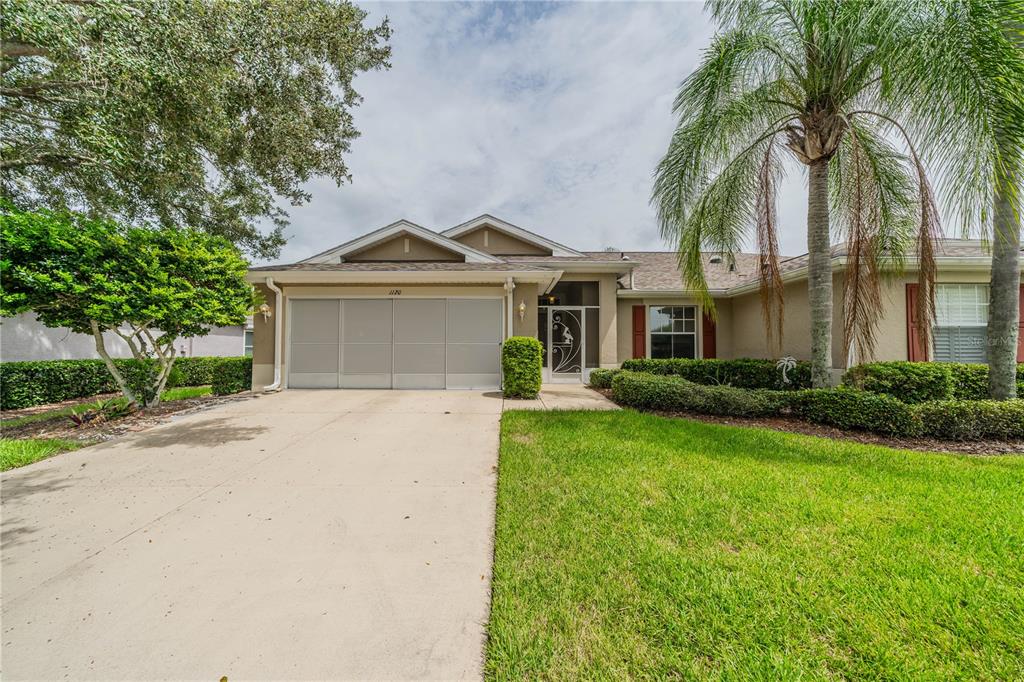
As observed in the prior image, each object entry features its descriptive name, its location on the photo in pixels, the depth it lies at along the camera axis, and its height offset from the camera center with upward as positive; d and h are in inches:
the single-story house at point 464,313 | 346.3 +38.1
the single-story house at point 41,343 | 422.6 +5.4
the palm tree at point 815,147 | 219.3 +144.7
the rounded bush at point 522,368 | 343.0 -19.8
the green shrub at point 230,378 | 397.1 -34.1
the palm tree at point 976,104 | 169.6 +118.0
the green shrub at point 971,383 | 267.0 -26.8
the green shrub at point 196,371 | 483.1 -32.5
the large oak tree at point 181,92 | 193.2 +163.5
